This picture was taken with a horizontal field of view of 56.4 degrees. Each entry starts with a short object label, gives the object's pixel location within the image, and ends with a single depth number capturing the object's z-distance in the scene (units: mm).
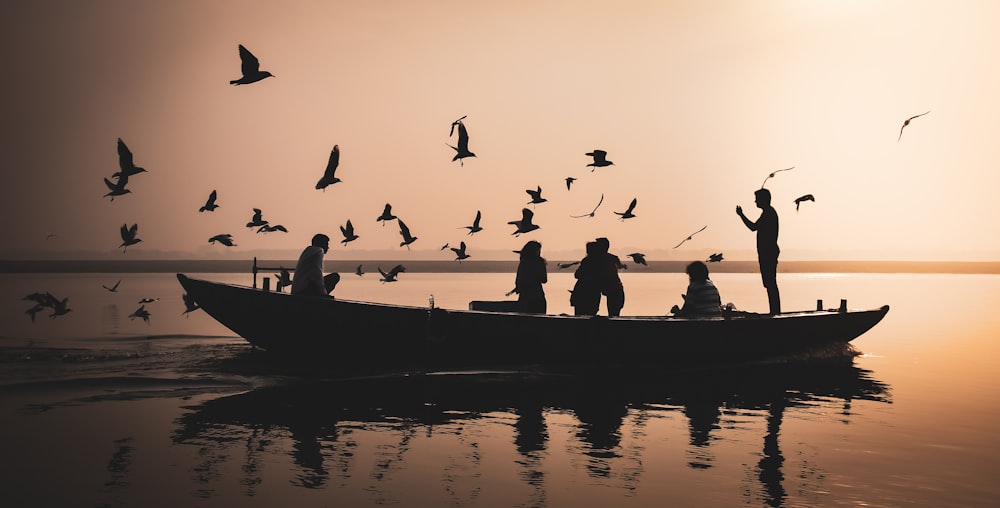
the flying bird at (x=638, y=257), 21541
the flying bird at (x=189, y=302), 17134
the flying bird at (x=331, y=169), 17030
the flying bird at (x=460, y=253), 25172
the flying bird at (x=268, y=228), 22703
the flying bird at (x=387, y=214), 21994
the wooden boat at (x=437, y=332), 14828
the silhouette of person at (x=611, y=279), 16484
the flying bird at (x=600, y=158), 20500
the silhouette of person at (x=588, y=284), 16516
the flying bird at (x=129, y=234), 20741
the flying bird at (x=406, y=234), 23469
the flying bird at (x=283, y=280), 18469
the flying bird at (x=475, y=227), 23153
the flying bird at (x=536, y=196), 22688
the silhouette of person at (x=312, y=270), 14781
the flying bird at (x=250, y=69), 15289
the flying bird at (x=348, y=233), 22461
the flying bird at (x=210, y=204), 21094
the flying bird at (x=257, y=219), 22389
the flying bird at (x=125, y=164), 17047
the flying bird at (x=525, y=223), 21259
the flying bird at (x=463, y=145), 18562
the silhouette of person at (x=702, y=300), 16469
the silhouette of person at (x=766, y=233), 16844
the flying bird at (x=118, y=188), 18211
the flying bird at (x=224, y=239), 22359
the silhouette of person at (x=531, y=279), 16250
